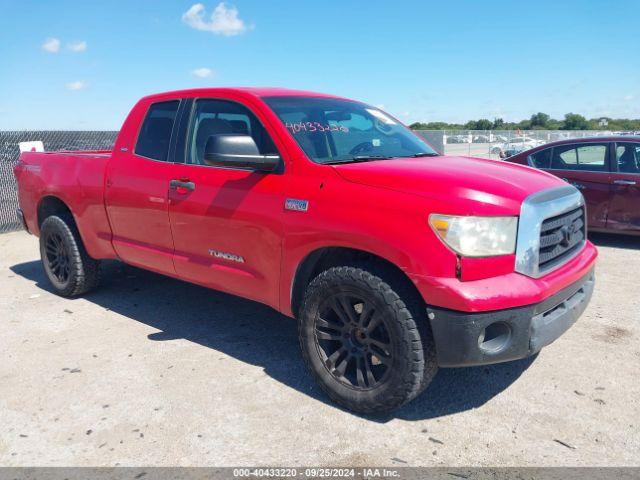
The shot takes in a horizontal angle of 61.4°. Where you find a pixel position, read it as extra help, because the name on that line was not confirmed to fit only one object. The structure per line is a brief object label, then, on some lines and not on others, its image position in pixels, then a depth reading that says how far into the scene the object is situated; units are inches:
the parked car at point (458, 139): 816.4
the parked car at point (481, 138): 863.4
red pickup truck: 107.3
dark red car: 276.8
